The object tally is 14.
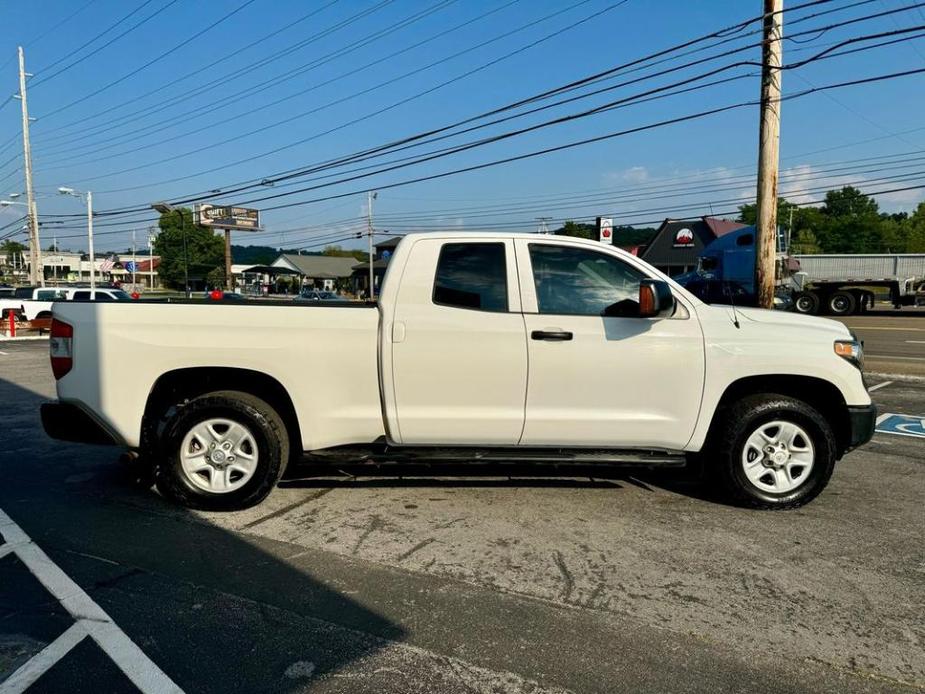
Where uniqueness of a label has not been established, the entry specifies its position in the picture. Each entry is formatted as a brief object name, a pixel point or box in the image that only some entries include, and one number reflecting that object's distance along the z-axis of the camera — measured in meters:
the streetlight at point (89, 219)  35.32
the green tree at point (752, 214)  88.81
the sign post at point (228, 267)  53.78
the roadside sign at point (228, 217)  63.97
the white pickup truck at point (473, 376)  4.33
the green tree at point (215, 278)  95.57
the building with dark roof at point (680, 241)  53.97
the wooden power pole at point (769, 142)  11.30
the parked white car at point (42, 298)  23.05
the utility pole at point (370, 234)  52.50
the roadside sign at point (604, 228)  16.11
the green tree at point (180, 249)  99.19
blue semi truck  25.67
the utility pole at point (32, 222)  35.72
